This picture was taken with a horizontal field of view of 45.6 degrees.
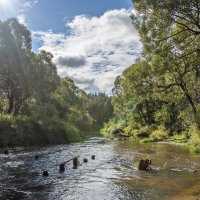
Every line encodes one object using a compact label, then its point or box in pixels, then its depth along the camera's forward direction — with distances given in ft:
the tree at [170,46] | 48.29
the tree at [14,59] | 125.79
